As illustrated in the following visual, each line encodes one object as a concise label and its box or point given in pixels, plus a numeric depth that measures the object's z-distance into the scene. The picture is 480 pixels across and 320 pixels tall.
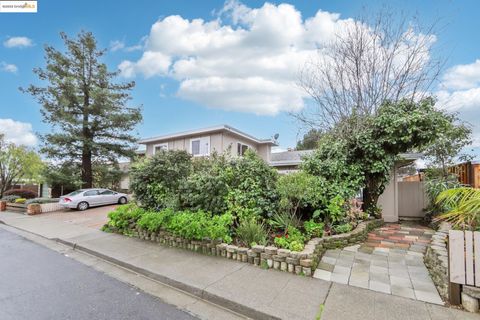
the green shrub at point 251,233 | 4.83
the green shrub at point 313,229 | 5.21
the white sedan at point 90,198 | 12.86
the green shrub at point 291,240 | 4.33
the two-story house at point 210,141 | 14.84
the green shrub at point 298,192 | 5.43
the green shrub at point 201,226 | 5.06
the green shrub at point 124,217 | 7.07
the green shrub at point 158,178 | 6.96
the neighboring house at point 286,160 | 15.35
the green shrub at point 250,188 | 5.52
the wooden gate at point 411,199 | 8.59
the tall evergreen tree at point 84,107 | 14.66
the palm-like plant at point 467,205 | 3.00
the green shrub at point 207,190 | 5.78
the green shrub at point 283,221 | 5.26
